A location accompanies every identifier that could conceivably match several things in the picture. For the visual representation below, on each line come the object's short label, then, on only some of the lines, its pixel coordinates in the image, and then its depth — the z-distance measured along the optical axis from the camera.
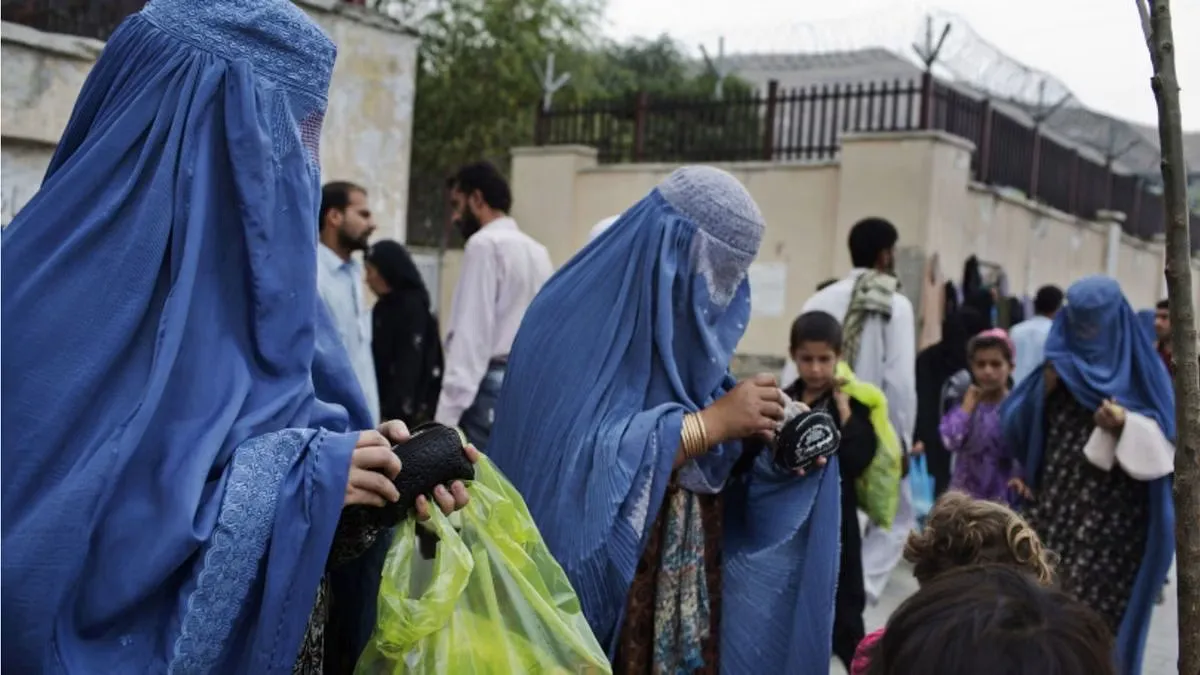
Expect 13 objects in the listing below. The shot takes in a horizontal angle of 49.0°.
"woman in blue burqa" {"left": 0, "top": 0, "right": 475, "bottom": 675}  1.71
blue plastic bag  7.71
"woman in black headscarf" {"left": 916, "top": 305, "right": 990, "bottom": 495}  7.98
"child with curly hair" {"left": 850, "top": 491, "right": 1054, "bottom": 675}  2.70
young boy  4.35
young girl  5.70
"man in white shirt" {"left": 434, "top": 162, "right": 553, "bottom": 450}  5.31
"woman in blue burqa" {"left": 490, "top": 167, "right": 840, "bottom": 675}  2.81
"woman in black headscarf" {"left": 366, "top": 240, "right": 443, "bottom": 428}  5.79
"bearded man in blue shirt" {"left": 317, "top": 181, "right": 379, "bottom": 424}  5.02
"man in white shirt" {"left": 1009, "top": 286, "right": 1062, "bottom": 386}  8.08
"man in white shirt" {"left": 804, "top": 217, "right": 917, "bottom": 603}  5.83
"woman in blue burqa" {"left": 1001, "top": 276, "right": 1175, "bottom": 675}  4.75
